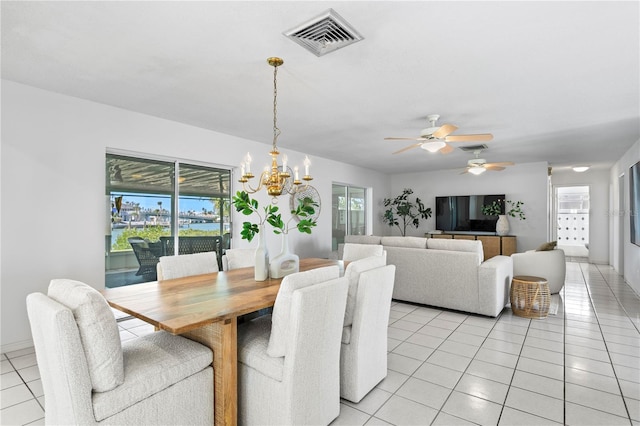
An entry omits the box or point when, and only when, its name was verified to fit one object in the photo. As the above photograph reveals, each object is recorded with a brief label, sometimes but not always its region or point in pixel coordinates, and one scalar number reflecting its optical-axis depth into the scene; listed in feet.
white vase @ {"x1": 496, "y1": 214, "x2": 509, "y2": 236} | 23.73
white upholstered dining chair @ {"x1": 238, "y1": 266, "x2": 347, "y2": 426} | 5.57
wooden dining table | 5.40
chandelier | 8.66
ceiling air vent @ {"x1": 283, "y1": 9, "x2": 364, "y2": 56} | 6.45
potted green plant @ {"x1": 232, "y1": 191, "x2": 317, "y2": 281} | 8.08
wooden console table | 23.30
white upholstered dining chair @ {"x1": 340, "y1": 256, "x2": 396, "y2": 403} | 7.00
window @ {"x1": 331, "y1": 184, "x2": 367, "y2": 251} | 23.09
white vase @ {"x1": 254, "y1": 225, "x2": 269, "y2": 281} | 8.38
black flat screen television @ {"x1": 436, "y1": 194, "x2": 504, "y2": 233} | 25.14
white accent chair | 15.60
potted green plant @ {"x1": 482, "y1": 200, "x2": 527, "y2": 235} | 23.80
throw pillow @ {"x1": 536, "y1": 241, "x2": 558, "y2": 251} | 16.10
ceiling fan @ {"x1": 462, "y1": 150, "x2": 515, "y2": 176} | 17.34
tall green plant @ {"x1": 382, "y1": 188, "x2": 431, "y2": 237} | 27.64
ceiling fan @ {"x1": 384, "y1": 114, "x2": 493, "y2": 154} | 11.53
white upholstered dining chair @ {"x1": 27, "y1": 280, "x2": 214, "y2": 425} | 4.51
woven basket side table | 12.74
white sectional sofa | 12.83
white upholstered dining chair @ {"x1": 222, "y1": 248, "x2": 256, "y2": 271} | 11.00
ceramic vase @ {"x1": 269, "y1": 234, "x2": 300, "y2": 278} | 8.70
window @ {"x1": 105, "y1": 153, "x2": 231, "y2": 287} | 12.42
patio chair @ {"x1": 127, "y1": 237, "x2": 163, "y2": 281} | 13.20
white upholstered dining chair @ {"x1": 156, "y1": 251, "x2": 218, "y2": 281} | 9.05
